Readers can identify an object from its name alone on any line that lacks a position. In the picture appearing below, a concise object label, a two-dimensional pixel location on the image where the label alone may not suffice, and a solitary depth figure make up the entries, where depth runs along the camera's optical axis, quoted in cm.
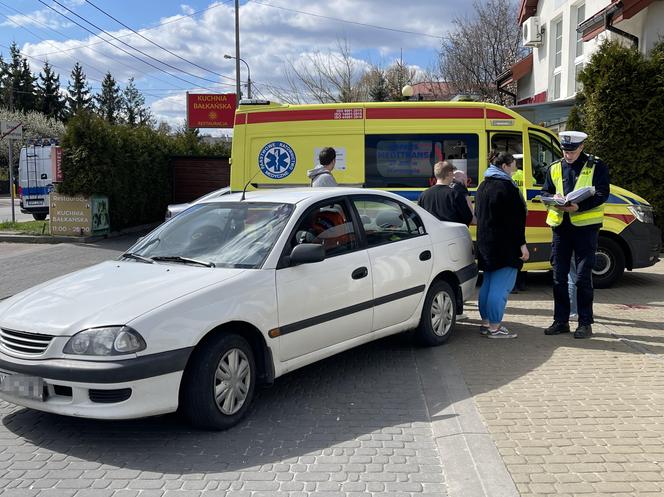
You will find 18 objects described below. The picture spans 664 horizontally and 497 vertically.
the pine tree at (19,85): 6556
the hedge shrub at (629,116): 1266
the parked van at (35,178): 2203
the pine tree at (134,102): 8356
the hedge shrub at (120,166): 1534
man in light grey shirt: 778
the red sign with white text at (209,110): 3262
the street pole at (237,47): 2833
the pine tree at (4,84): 6544
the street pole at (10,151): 1786
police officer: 659
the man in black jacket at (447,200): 729
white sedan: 394
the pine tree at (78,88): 7612
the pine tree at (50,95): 6888
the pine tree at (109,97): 8231
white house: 1367
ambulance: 923
